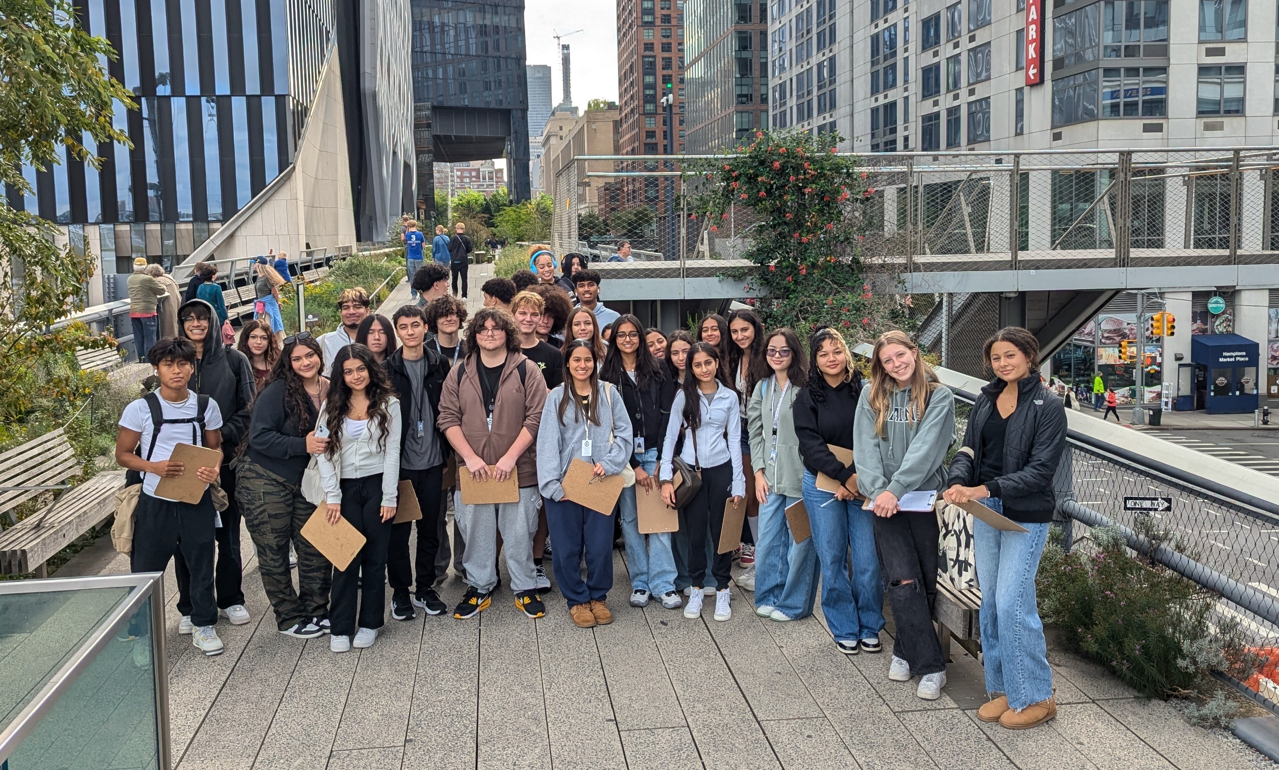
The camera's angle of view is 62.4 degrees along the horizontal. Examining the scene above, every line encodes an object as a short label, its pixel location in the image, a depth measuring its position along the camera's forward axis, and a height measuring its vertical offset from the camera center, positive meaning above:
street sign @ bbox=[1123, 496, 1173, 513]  5.12 -1.15
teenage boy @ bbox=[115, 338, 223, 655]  5.98 -1.12
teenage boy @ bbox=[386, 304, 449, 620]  6.48 -0.97
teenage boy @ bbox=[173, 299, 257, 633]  6.45 -0.74
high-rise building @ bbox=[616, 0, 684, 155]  176.50 +36.67
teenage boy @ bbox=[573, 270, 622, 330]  8.38 -0.04
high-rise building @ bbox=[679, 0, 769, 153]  113.94 +23.70
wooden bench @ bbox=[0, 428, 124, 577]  6.63 -1.52
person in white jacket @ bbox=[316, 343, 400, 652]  6.01 -1.05
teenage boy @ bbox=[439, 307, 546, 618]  6.47 -0.90
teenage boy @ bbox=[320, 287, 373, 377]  7.49 -0.25
